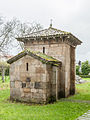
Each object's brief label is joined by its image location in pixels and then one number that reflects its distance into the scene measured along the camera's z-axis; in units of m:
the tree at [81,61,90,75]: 48.34
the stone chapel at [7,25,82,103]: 12.06
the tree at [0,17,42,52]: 26.62
